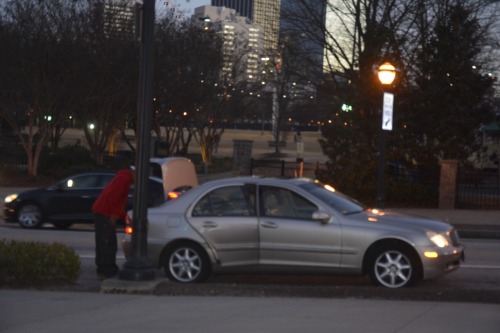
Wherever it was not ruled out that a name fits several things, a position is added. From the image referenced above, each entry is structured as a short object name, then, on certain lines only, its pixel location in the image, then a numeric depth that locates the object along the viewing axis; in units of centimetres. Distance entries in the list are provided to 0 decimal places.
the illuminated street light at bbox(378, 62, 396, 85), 2106
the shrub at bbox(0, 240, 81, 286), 1123
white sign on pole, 2119
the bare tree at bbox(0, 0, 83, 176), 3303
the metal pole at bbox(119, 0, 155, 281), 1109
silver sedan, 1162
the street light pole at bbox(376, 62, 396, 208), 2099
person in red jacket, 1224
